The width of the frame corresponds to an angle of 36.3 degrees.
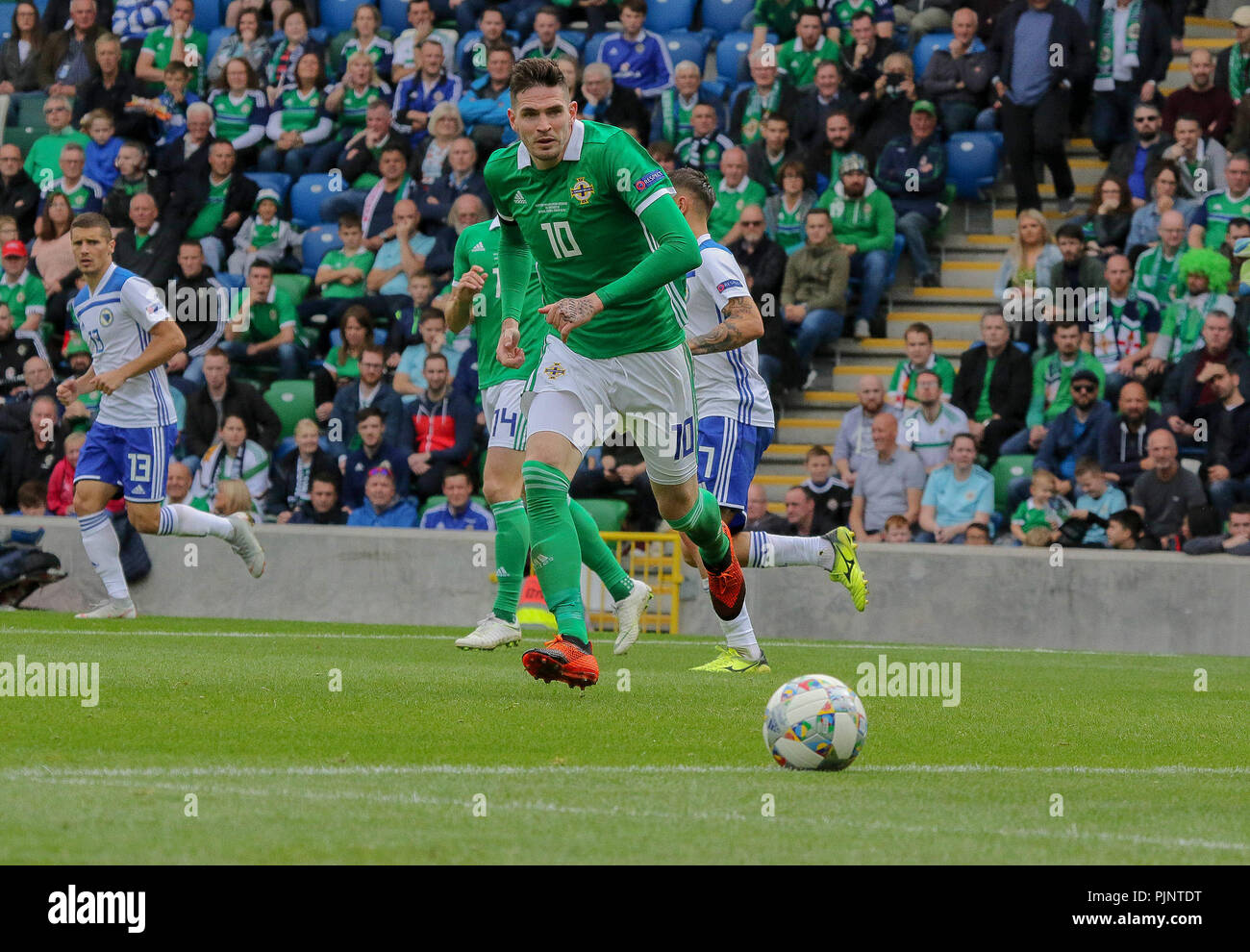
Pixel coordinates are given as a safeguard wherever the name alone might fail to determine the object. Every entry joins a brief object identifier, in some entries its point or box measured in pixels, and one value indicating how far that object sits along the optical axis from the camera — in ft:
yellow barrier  52.21
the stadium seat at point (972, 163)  61.82
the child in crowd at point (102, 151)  69.77
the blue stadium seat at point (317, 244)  66.23
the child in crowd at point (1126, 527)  49.57
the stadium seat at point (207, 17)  76.23
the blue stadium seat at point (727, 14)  67.92
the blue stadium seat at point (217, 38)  73.82
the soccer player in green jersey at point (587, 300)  26.76
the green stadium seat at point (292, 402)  60.08
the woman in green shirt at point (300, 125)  68.49
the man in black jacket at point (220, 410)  58.54
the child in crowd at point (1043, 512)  50.62
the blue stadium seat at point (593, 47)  66.39
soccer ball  20.15
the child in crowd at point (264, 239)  65.57
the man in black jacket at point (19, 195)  69.00
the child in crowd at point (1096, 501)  50.21
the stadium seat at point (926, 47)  63.82
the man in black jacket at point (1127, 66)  59.52
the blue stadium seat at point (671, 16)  68.23
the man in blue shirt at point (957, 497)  51.57
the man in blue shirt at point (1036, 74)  59.11
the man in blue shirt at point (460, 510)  54.03
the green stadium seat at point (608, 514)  53.11
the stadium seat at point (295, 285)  64.44
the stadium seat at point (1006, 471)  52.31
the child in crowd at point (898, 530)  52.16
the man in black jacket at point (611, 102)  62.18
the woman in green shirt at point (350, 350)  59.62
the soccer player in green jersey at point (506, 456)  34.91
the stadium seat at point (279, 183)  68.23
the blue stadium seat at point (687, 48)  66.08
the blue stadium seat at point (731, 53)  66.23
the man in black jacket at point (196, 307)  62.49
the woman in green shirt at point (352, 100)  67.67
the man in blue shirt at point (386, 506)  55.52
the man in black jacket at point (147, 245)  63.93
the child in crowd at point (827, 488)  52.90
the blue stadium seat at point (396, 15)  73.77
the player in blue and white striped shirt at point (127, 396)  42.70
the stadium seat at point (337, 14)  74.54
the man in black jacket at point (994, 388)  53.11
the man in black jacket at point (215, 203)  66.18
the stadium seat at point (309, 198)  67.36
